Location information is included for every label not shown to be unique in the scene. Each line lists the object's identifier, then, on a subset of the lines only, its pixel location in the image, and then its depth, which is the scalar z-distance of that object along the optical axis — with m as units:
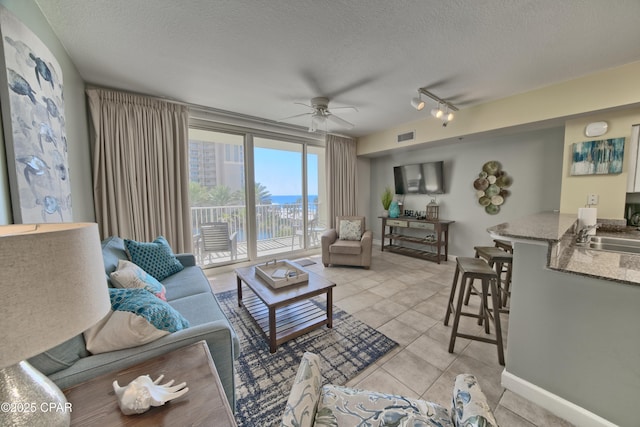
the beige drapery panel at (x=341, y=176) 4.70
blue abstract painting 2.36
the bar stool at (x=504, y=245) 2.54
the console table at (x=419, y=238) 4.08
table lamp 0.42
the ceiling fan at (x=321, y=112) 2.85
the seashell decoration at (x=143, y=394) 0.73
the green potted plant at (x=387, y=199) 4.93
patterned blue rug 1.41
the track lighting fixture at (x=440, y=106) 2.68
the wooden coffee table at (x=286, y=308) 1.89
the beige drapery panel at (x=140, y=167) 2.59
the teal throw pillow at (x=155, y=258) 2.16
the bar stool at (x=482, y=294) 1.68
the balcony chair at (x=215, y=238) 3.67
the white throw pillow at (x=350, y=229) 4.04
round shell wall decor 3.61
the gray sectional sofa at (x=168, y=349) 0.88
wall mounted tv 4.26
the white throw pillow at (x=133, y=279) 1.53
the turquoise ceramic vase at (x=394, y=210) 4.72
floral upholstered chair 0.74
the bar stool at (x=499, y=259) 2.16
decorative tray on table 2.13
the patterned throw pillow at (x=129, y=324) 1.00
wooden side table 0.71
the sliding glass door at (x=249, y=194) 3.72
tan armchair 3.70
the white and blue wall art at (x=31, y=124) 1.09
